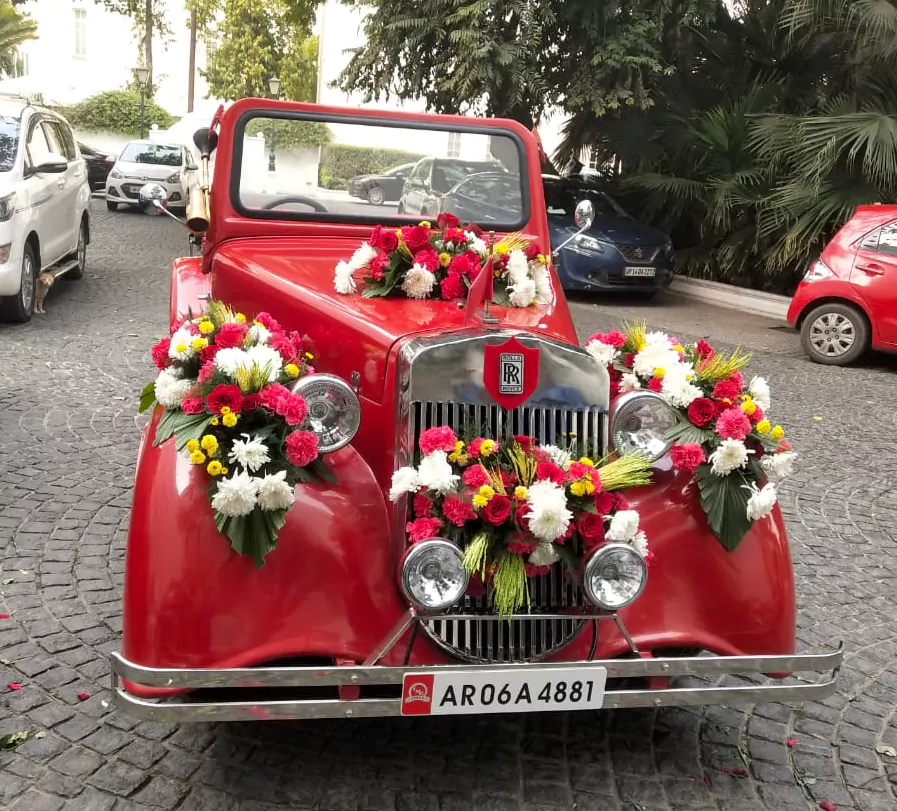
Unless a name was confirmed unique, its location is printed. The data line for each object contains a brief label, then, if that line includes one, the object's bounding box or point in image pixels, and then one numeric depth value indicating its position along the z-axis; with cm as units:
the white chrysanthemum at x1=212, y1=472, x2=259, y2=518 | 246
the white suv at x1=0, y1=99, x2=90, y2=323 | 794
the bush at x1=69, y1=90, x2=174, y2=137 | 3547
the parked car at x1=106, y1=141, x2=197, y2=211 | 1788
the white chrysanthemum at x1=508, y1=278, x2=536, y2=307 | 342
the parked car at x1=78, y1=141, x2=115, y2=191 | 2180
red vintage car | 243
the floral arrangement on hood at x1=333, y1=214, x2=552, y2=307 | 345
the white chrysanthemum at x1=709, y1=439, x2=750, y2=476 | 284
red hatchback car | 859
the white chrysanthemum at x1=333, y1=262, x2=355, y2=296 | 348
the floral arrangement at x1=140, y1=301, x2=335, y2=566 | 250
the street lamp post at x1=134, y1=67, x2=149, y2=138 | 2844
